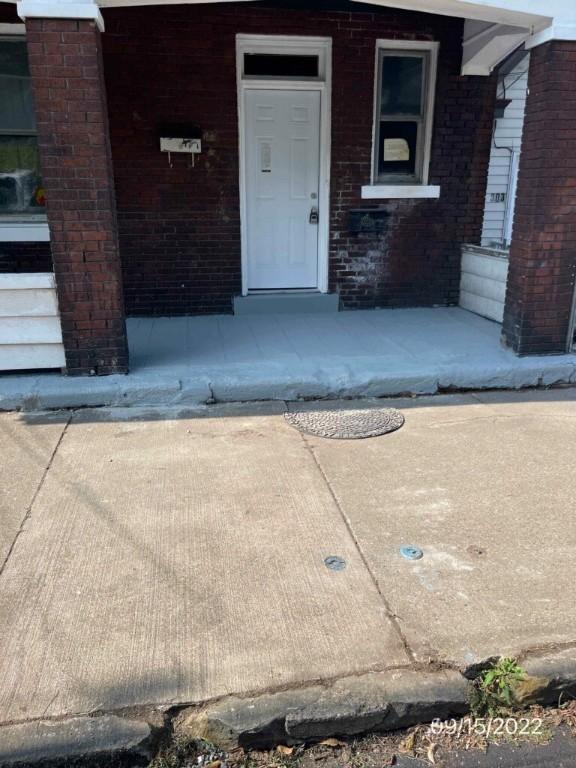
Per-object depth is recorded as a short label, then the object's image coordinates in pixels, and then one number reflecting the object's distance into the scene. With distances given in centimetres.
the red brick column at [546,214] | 514
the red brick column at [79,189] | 448
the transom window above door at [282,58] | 671
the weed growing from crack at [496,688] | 233
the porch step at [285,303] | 728
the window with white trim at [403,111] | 708
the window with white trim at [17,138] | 650
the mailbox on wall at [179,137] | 668
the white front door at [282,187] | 698
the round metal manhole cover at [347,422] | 455
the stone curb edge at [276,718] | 209
